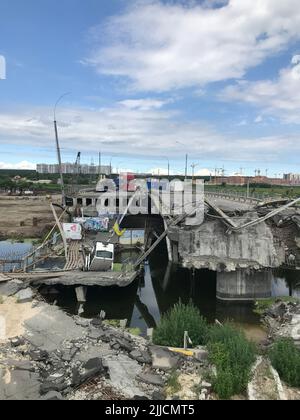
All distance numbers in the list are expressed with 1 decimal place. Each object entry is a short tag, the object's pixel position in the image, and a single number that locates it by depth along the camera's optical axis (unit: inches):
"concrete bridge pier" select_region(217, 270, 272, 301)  1208.8
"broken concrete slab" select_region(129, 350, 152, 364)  639.7
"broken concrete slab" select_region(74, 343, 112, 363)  642.8
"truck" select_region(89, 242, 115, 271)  1128.8
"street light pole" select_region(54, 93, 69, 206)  1686.3
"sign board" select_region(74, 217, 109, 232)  1759.4
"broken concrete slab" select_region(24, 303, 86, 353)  711.9
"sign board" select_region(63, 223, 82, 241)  1460.4
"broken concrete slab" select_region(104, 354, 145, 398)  546.0
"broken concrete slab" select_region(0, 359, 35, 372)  593.0
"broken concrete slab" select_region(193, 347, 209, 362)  656.9
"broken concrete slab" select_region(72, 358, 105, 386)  553.6
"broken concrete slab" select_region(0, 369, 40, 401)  521.7
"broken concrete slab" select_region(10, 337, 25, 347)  701.3
